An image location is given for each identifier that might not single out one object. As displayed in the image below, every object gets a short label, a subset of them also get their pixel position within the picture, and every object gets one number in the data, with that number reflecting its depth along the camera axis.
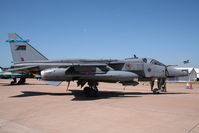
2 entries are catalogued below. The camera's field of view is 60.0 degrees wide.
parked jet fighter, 11.78
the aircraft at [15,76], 25.77
